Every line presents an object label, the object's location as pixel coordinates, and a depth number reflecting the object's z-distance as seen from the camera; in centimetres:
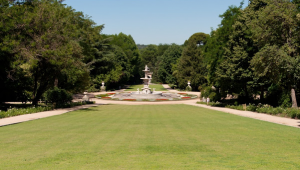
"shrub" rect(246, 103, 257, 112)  2650
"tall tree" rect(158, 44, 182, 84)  8394
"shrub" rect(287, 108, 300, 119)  2048
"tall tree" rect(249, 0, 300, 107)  2266
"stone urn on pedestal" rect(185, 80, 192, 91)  6712
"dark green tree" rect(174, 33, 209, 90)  6481
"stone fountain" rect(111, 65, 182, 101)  4674
